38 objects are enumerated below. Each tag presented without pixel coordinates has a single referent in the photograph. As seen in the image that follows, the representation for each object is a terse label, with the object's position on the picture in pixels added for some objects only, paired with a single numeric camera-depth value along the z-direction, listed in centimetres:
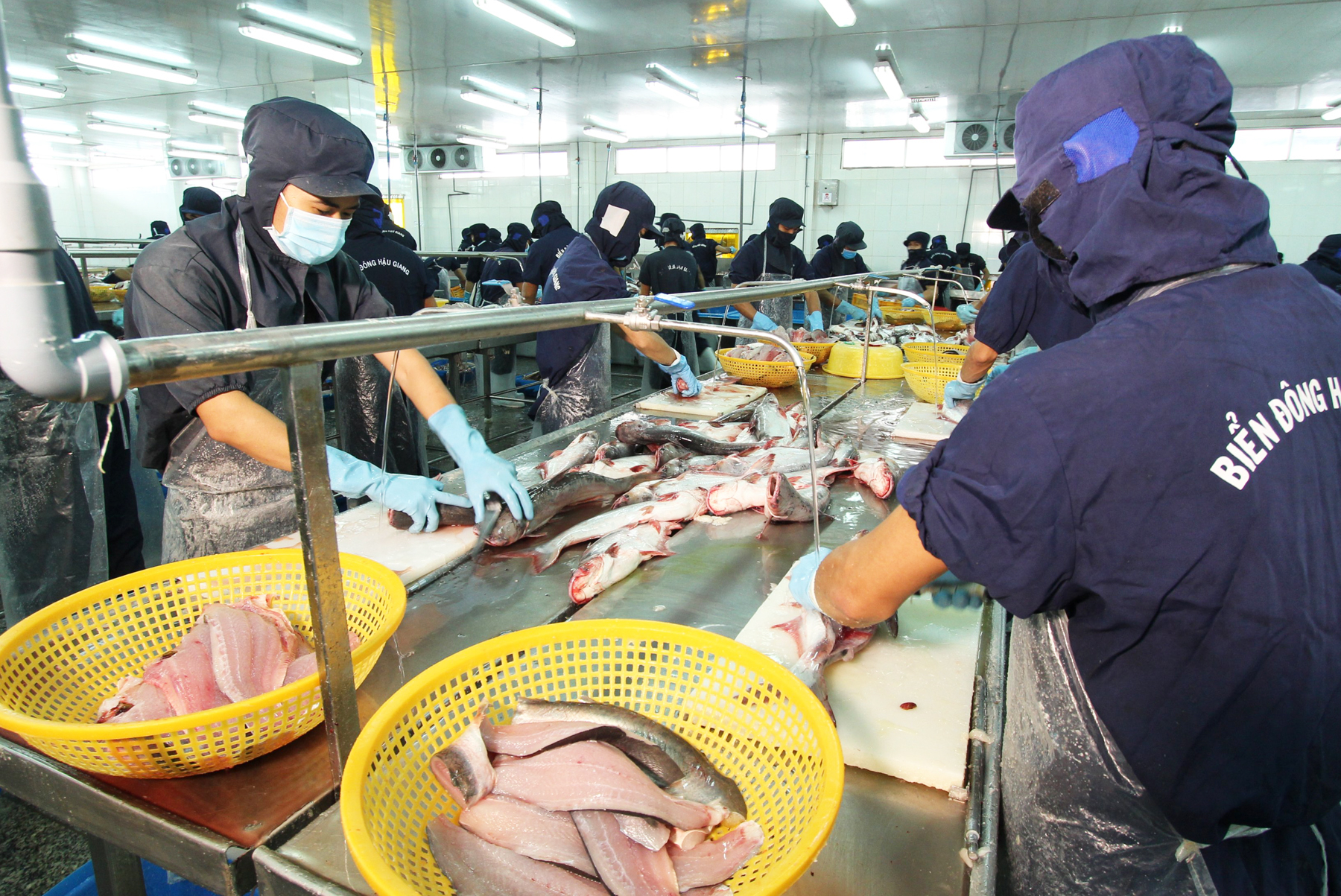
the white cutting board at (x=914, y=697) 148
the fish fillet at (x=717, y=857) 105
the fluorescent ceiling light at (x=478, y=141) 1908
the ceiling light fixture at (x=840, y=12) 764
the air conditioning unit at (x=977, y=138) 1391
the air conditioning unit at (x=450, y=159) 1930
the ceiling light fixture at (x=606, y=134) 1728
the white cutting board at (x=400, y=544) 222
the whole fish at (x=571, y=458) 300
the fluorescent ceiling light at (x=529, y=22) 785
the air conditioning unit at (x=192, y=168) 2027
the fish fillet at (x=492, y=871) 103
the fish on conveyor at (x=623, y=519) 236
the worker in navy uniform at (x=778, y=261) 786
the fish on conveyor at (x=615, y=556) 212
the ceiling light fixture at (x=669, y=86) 1111
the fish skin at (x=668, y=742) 118
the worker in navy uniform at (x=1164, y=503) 109
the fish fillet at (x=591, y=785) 111
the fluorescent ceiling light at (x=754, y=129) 1580
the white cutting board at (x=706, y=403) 418
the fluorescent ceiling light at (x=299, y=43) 918
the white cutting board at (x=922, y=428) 380
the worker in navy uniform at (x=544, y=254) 669
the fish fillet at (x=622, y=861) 103
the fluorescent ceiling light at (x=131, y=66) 1085
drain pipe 76
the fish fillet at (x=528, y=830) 107
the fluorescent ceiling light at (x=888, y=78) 1034
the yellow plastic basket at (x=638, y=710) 98
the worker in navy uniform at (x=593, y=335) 451
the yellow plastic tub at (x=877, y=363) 561
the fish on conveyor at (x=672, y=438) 339
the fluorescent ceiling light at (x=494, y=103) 1320
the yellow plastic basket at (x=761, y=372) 485
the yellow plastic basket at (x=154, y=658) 115
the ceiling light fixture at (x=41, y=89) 1302
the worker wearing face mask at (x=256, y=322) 233
